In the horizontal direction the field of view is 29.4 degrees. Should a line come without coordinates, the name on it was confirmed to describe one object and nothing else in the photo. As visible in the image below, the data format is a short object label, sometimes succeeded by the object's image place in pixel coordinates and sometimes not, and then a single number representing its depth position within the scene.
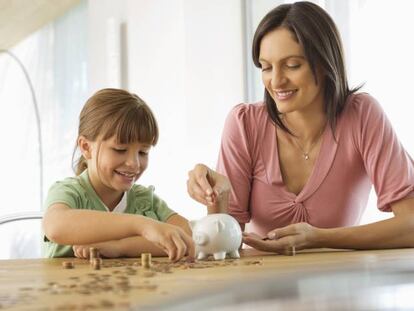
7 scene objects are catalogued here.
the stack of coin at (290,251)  1.44
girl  1.50
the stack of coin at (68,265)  1.22
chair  5.26
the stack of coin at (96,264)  1.17
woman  1.72
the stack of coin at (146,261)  1.14
